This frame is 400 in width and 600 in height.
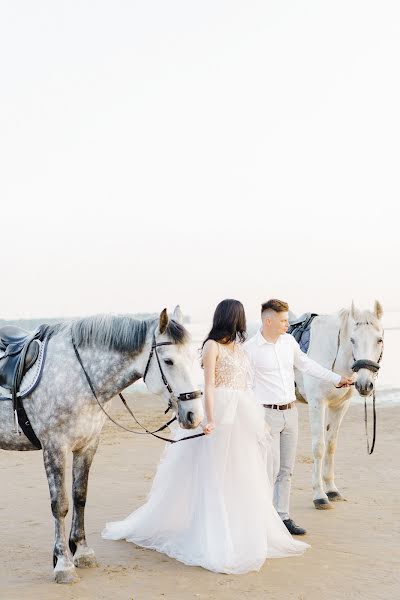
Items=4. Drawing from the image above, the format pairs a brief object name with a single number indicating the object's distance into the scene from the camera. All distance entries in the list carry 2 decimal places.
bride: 5.22
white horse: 6.96
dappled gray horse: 4.93
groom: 5.92
